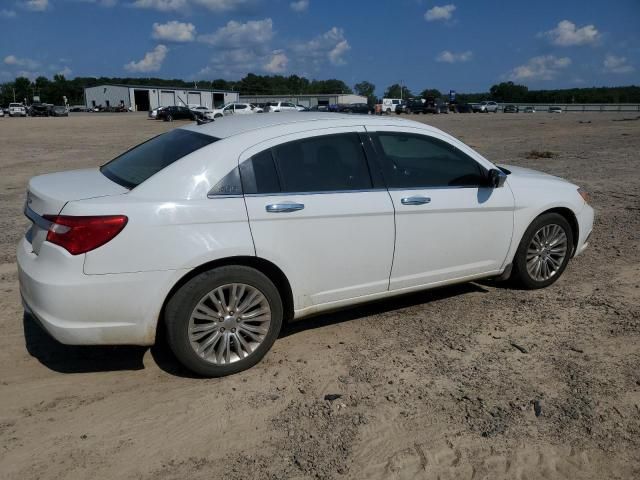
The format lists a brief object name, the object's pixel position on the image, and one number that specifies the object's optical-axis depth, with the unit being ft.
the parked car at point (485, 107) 259.35
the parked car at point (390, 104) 239.13
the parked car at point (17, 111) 233.96
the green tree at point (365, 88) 504.84
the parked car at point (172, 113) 172.66
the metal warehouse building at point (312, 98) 345.31
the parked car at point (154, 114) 181.68
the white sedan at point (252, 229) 11.08
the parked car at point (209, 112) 164.43
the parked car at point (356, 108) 164.89
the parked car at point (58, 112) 231.30
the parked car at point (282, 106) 161.70
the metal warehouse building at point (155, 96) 340.22
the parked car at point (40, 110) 231.30
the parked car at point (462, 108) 249.96
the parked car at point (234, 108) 168.35
